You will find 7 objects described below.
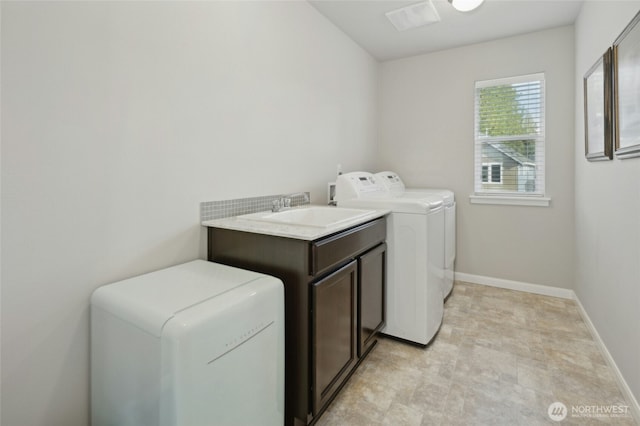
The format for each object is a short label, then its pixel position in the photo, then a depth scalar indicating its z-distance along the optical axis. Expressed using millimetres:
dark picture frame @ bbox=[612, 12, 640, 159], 1543
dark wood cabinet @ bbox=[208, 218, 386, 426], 1430
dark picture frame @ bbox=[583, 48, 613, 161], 1938
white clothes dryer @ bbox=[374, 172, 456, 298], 2768
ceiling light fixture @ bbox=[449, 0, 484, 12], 2332
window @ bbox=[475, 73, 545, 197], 3182
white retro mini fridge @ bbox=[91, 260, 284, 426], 957
